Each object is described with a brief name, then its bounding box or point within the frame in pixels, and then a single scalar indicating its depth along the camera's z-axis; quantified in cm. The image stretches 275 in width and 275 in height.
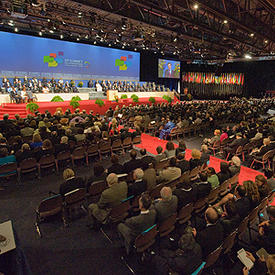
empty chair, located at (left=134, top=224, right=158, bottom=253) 262
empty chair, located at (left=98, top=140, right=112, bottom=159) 645
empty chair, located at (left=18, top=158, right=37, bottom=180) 492
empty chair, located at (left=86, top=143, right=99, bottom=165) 621
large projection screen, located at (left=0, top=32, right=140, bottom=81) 1559
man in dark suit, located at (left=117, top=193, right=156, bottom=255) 280
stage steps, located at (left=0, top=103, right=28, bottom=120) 1177
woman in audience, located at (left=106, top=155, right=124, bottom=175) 432
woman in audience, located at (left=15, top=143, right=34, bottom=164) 500
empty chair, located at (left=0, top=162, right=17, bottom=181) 460
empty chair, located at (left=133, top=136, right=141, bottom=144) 731
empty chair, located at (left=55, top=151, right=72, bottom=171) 561
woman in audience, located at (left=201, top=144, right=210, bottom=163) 523
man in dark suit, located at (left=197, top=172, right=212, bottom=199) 360
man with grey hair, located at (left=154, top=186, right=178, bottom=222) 303
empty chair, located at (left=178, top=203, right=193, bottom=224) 322
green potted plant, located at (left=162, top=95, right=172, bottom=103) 1972
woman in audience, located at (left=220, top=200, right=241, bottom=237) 279
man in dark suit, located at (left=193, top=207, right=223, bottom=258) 241
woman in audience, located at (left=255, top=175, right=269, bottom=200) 350
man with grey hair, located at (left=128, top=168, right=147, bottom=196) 367
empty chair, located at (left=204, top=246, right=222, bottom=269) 237
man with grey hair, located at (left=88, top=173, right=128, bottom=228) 334
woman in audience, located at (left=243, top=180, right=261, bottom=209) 327
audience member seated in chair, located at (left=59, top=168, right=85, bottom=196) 362
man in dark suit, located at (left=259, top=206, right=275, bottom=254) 261
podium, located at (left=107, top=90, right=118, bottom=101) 1667
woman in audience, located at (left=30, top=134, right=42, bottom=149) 593
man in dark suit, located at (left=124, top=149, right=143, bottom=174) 466
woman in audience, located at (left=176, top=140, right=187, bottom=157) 541
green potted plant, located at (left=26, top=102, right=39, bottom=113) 1115
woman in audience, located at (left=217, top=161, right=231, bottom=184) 407
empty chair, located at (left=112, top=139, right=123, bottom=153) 673
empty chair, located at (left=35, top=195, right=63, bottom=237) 332
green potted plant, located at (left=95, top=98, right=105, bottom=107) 1401
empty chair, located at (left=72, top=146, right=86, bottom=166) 587
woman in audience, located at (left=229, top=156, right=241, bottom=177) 438
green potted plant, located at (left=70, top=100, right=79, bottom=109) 1260
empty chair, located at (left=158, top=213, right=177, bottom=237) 294
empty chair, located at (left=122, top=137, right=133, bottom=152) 700
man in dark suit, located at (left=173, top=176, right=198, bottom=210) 336
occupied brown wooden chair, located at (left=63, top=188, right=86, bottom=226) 357
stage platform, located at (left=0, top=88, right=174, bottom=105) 1270
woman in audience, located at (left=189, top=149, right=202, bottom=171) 479
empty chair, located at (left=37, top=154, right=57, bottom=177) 520
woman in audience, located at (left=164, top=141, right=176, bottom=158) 558
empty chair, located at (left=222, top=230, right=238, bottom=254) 262
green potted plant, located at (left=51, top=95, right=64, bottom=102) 1362
